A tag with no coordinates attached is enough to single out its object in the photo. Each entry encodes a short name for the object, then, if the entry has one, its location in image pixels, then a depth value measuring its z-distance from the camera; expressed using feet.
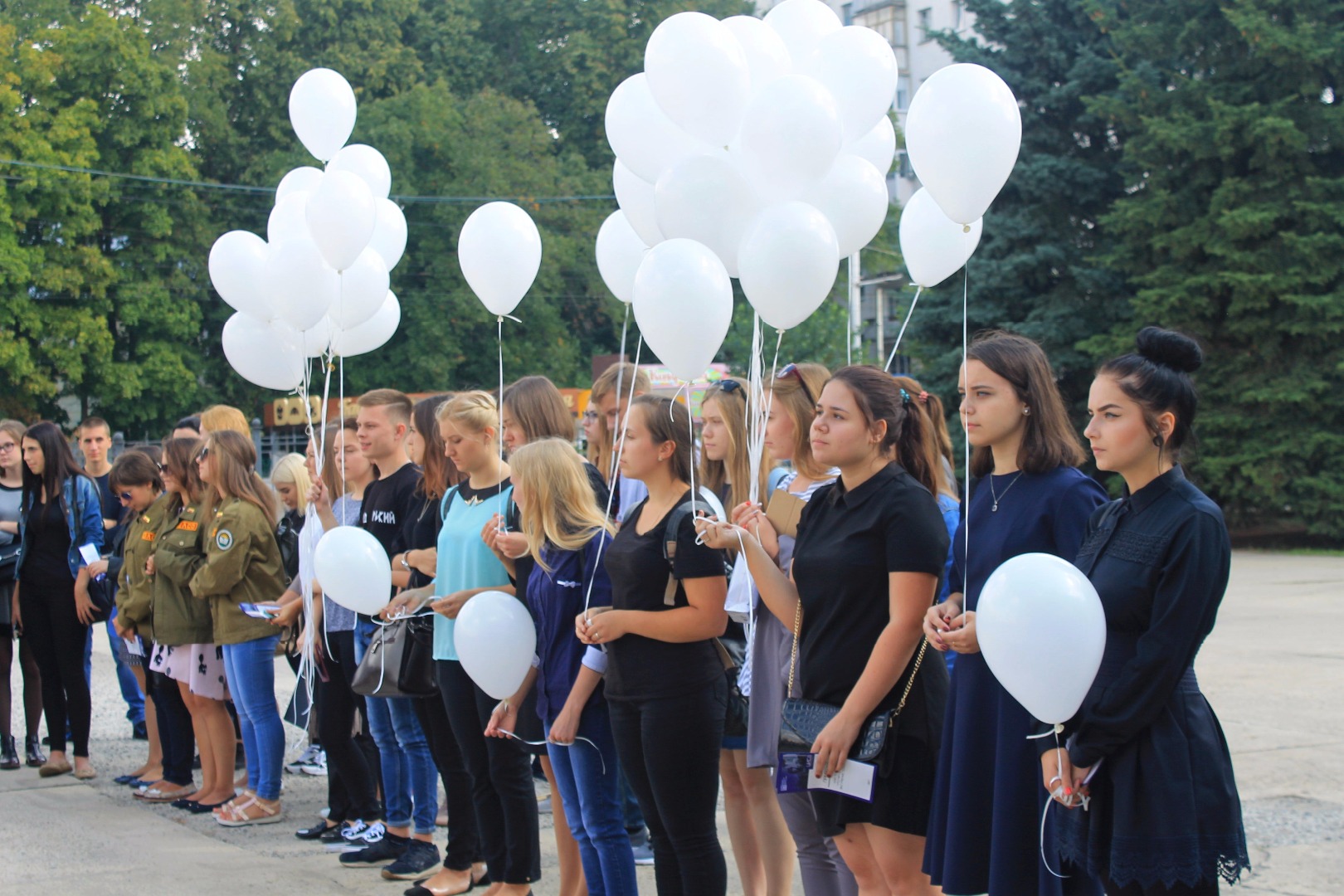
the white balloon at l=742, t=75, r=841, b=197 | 13.07
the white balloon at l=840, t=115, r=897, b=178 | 15.98
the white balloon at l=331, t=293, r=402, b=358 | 20.38
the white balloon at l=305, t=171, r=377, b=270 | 18.02
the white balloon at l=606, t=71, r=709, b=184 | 15.10
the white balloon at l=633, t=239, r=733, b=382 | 12.82
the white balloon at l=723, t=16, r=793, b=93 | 14.75
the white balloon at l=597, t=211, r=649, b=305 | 18.33
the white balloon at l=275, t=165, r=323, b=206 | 20.56
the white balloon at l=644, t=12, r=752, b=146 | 13.64
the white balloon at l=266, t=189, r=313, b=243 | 18.79
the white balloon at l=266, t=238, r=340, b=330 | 18.51
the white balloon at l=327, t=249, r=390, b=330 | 19.21
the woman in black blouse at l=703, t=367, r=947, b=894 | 11.00
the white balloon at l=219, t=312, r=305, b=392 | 20.83
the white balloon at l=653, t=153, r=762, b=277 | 13.69
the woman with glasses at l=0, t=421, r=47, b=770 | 25.17
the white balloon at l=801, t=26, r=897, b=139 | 14.62
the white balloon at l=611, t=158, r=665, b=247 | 16.22
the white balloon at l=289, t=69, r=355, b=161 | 20.53
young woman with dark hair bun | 9.15
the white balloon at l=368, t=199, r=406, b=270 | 20.29
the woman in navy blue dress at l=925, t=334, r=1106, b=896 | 10.33
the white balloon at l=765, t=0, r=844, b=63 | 15.55
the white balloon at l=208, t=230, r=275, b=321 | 20.18
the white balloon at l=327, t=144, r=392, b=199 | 20.03
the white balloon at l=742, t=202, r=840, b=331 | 12.75
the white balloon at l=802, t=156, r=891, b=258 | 14.42
